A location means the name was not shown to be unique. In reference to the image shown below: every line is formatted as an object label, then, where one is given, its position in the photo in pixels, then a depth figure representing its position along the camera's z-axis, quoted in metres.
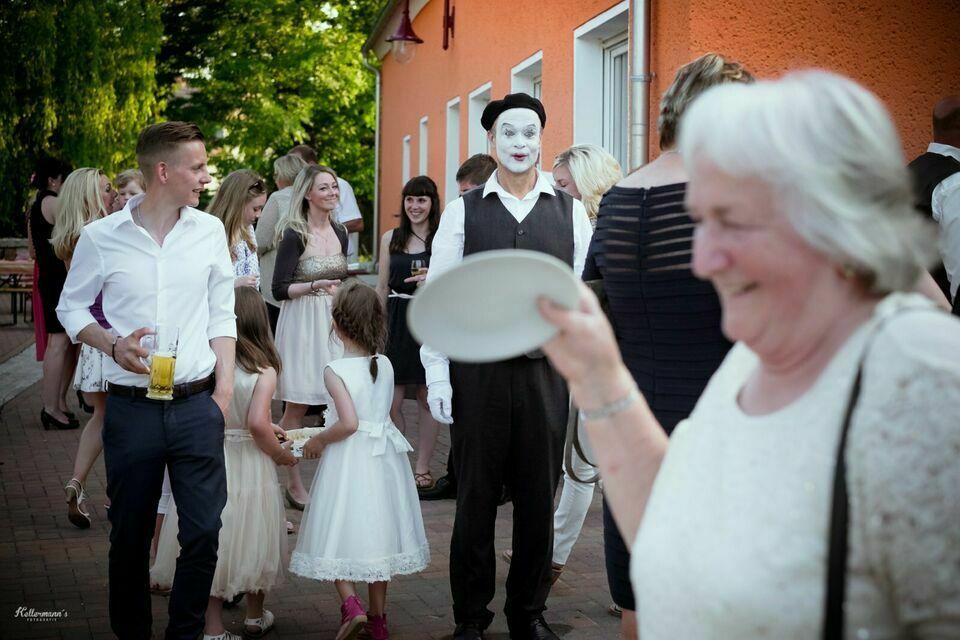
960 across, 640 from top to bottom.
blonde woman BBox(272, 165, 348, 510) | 7.83
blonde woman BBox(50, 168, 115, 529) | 6.60
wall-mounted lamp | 16.27
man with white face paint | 4.59
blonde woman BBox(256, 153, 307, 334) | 9.04
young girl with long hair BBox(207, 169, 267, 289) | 7.44
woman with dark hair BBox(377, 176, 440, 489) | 7.95
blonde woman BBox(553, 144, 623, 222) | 6.46
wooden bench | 18.28
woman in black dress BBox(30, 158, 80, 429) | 9.73
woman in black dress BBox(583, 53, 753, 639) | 3.25
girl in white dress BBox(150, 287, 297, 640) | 4.84
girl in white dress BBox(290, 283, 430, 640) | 4.74
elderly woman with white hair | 1.41
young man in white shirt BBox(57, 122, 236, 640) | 4.20
